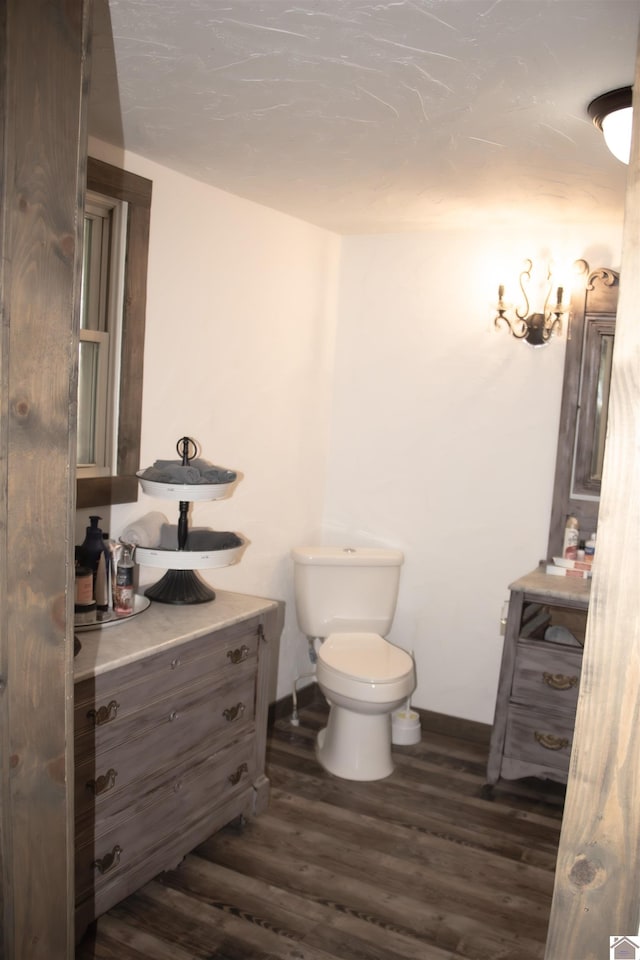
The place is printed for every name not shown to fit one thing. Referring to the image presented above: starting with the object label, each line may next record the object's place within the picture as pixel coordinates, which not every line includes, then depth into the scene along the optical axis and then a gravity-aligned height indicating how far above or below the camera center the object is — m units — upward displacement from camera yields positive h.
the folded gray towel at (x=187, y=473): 2.65 -0.25
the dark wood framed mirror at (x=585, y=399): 3.47 +0.10
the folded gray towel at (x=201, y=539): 2.83 -0.50
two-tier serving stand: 2.65 -0.52
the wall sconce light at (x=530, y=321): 3.54 +0.43
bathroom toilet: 3.26 -1.05
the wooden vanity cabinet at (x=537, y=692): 3.15 -1.07
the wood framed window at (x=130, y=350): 2.76 +0.15
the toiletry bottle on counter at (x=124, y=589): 2.52 -0.61
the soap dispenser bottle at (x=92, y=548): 2.47 -0.48
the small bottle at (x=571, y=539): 3.49 -0.51
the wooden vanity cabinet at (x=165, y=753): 2.17 -1.08
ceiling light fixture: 1.97 +0.76
